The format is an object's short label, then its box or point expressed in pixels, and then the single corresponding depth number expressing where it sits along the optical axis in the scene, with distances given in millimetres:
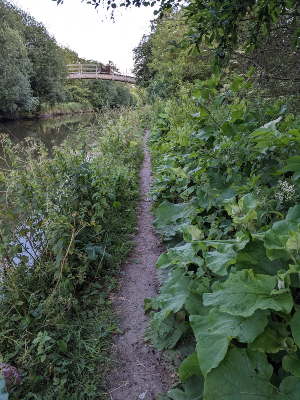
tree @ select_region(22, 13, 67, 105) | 29719
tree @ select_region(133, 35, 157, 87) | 21562
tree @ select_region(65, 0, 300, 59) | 1910
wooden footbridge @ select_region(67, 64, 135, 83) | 39031
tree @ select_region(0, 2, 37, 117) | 21891
